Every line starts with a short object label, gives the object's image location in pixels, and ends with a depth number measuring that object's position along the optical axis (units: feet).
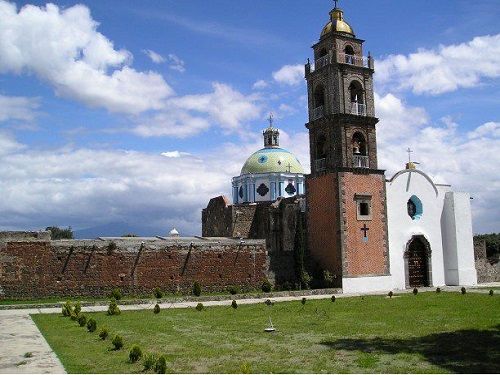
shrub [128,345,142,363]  37.04
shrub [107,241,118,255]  92.12
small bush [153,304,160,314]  70.81
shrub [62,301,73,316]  67.62
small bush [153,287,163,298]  90.53
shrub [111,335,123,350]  42.70
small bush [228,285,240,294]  96.35
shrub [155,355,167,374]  33.35
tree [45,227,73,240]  213.38
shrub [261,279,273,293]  100.27
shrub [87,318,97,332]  53.67
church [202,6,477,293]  104.17
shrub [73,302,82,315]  65.36
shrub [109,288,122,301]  87.72
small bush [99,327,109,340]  48.44
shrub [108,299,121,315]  69.05
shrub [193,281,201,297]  94.22
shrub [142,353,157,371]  34.19
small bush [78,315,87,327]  58.27
